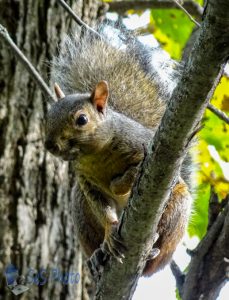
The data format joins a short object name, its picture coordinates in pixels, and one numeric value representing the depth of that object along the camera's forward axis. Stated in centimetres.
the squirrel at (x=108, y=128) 439
